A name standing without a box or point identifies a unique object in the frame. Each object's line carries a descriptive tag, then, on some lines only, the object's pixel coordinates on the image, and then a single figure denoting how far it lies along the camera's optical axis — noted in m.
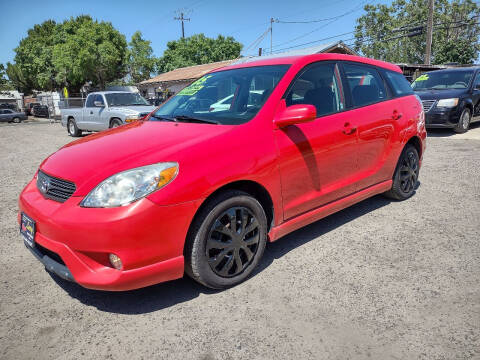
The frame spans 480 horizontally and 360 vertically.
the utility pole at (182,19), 52.56
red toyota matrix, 2.18
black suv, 9.23
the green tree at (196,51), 51.75
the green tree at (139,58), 42.88
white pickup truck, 11.14
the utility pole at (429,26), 22.47
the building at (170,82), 31.67
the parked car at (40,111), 35.50
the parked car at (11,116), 31.62
